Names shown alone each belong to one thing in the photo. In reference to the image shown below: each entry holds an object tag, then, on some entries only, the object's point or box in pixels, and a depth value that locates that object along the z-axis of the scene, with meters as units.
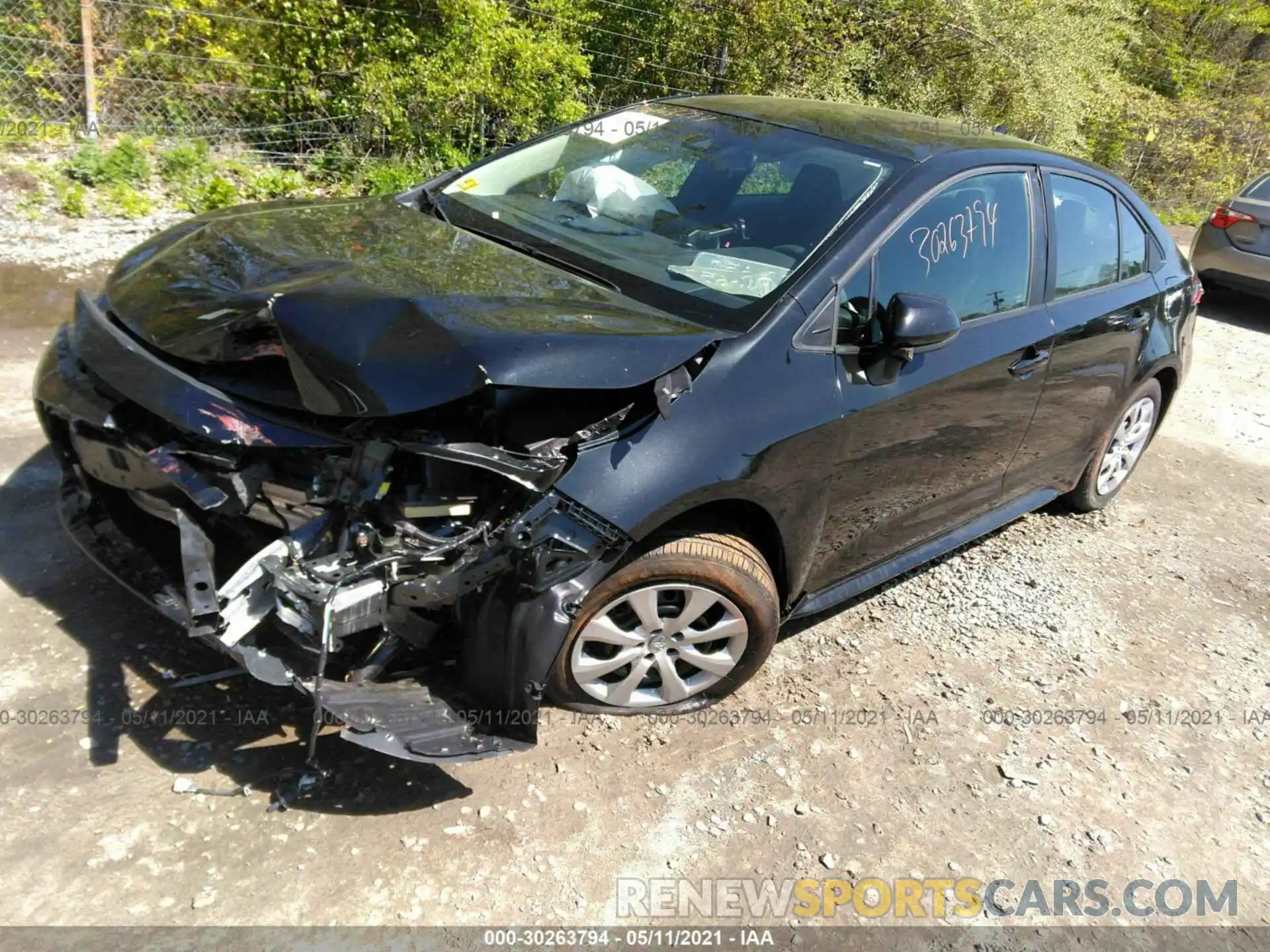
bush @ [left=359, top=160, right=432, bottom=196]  7.42
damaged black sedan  2.43
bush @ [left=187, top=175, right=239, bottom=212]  6.71
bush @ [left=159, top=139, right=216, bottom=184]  6.95
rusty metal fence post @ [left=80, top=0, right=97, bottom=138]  6.82
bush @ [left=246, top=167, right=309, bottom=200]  7.09
